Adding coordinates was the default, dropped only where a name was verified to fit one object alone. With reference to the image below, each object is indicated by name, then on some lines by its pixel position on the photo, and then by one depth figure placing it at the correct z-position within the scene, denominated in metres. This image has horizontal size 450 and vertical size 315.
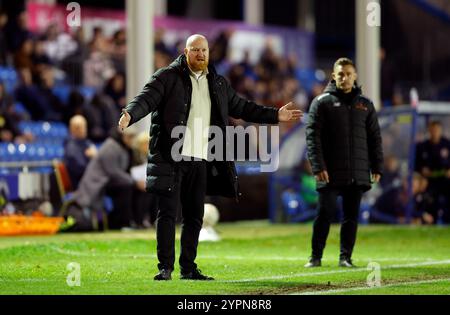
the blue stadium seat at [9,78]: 24.33
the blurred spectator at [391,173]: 23.05
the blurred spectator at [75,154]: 21.34
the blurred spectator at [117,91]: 25.80
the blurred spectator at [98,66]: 26.30
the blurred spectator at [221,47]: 29.52
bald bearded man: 10.88
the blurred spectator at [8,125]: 22.53
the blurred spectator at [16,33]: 24.75
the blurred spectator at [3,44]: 24.36
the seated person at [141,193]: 21.55
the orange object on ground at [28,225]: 19.78
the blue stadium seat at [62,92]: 25.44
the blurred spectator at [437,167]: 22.83
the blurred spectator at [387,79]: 32.25
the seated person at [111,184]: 20.66
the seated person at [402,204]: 22.84
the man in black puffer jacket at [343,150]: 13.07
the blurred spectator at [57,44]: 25.45
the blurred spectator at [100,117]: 24.09
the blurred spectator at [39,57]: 24.56
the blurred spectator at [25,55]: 24.47
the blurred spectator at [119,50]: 27.11
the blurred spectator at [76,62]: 25.92
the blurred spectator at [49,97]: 24.38
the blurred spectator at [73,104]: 24.72
